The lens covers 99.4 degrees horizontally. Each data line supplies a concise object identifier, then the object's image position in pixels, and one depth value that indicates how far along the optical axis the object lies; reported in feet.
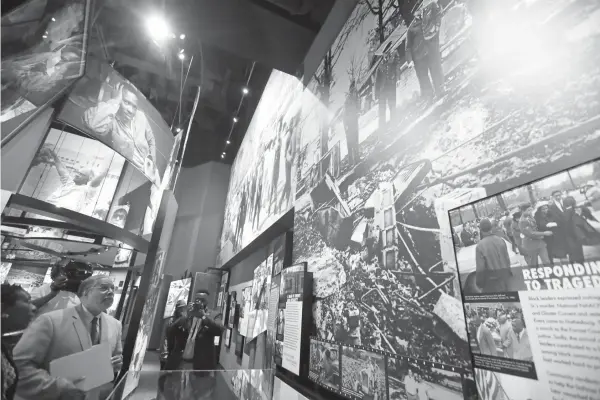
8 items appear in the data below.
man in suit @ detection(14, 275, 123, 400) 4.13
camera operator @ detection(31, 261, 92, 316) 4.91
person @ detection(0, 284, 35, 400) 3.36
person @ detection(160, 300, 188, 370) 13.29
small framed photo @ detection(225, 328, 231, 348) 19.38
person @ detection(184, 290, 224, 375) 12.94
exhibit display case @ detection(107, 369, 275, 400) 5.11
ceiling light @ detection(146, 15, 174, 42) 12.07
